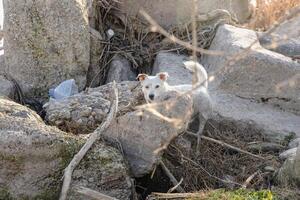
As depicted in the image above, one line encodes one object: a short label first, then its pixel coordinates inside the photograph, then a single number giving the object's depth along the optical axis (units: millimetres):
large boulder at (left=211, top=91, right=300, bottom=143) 13146
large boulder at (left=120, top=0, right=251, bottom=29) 17435
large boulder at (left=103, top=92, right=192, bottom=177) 10947
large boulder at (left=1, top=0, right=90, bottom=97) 15382
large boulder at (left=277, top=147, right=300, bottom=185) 10599
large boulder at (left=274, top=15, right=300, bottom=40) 13910
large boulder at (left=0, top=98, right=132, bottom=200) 10251
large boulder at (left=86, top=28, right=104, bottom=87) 16203
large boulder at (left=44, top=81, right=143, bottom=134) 12572
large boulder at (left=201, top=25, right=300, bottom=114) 14270
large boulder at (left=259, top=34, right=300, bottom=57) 15811
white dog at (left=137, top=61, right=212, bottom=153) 11870
